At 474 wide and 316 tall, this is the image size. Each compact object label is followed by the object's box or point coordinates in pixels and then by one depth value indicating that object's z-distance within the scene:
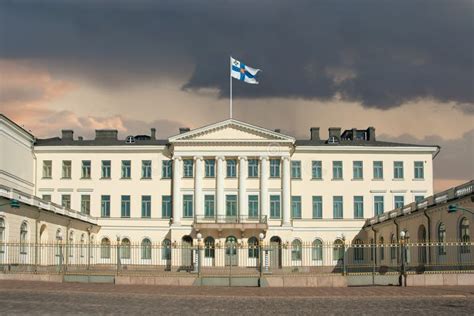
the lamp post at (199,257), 37.53
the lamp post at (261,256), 37.53
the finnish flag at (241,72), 66.47
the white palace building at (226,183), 70.56
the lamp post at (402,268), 36.53
